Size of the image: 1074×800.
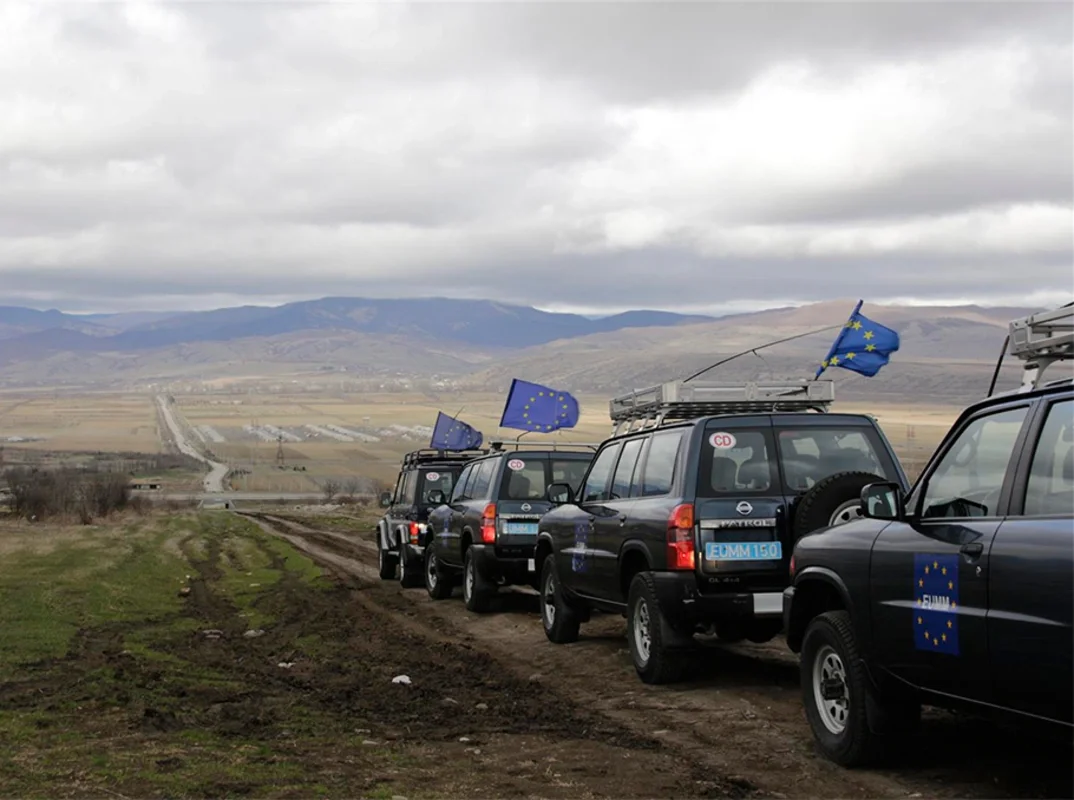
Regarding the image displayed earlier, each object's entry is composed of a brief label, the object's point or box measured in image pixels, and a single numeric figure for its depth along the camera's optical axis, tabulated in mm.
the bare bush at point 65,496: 62844
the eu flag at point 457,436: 28125
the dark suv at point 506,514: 16016
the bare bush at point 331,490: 97500
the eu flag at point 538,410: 23922
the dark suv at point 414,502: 20766
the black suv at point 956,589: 5719
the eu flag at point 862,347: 15203
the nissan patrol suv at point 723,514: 9734
